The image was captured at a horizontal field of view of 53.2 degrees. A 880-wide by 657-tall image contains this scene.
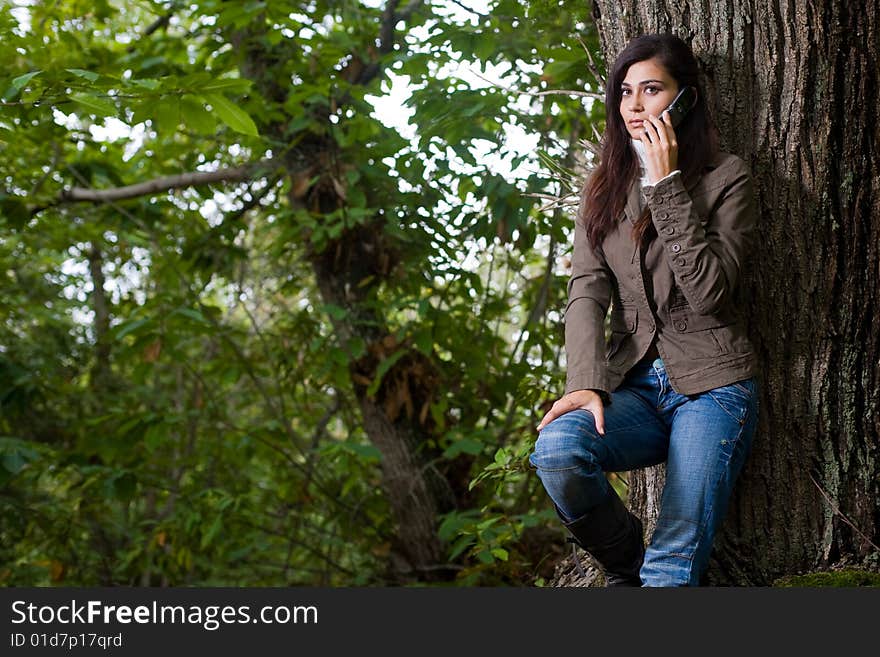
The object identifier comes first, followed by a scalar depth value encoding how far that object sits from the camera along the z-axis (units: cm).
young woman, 233
